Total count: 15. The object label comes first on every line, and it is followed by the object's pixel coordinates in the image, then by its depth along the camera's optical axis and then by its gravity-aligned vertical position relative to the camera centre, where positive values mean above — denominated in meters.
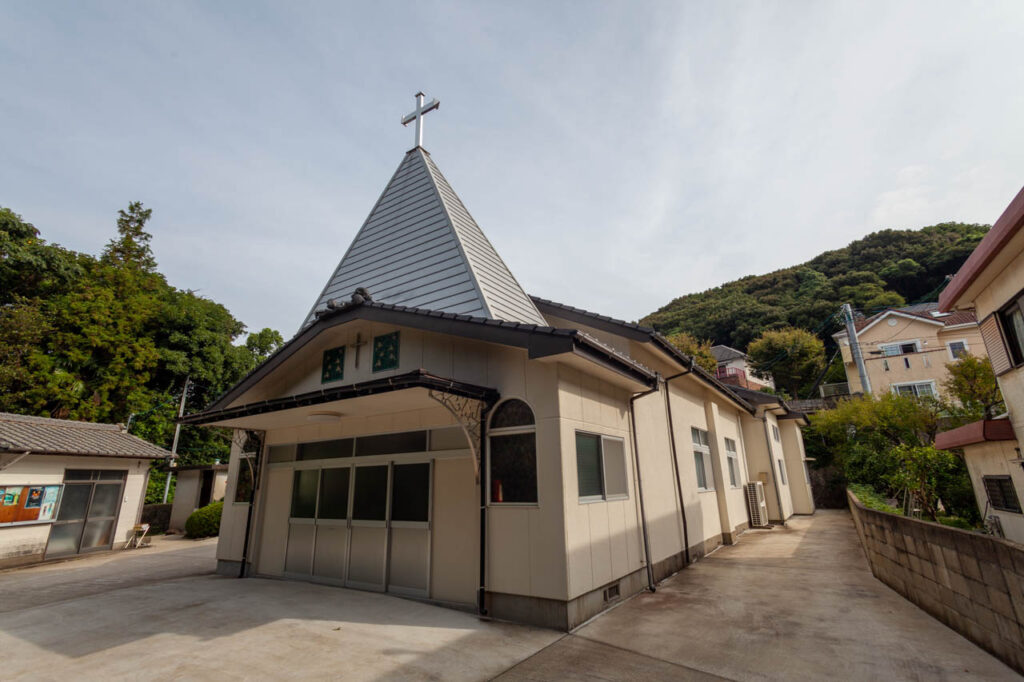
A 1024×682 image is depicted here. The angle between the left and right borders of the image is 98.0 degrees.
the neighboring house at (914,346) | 24.78 +6.52
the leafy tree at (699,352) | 28.08 +7.15
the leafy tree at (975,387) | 12.62 +2.22
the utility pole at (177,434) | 19.20 +2.24
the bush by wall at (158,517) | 16.67 -1.24
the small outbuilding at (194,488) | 16.64 -0.25
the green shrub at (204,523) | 14.26 -1.28
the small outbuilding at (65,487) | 9.92 -0.05
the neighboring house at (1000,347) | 4.91 +1.36
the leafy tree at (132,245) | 24.97 +13.17
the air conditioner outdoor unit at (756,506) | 11.75 -0.95
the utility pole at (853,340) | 18.92 +5.24
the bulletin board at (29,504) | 9.84 -0.40
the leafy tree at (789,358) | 34.03 +8.27
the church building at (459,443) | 4.93 +0.43
